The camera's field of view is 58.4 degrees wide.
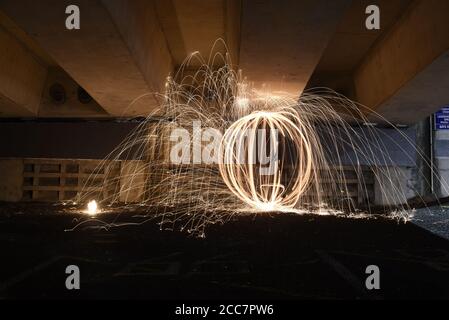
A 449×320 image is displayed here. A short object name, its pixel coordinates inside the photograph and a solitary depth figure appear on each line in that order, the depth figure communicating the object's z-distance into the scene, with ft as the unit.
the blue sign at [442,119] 38.83
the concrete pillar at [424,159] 39.32
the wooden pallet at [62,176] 39.83
